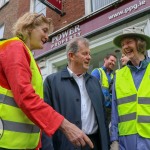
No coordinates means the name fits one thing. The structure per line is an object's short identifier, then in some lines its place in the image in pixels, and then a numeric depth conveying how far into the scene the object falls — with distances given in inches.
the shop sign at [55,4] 184.0
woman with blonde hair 42.0
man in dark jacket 64.5
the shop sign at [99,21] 146.2
